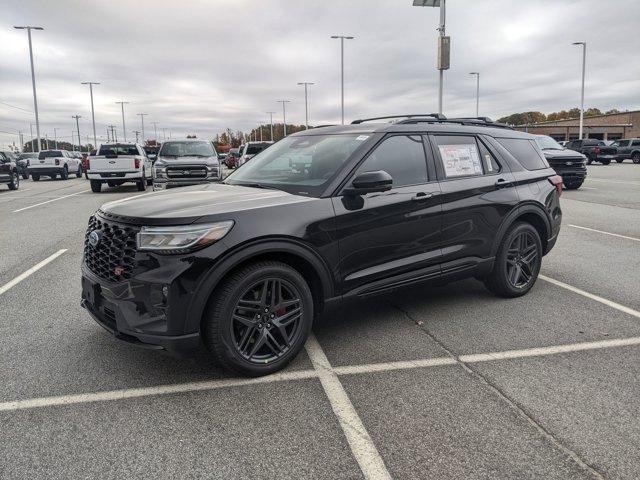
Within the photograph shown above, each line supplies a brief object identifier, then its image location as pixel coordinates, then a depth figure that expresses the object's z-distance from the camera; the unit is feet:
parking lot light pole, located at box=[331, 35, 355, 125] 165.17
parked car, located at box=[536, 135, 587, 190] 55.90
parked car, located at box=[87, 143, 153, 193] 64.18
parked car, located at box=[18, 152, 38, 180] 101.89
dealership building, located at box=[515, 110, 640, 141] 263.29
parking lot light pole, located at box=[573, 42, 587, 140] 158.28
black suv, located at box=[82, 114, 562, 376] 10.52
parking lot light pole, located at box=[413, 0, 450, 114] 57.88
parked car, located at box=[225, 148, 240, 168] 106.95
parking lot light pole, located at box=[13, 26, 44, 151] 172.30
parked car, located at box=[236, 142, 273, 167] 72.69
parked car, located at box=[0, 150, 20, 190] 71.46
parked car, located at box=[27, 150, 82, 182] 100.69
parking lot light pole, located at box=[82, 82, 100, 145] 234.62
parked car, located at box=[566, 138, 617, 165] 124.26
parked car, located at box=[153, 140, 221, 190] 52.60
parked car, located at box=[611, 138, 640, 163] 129.70
